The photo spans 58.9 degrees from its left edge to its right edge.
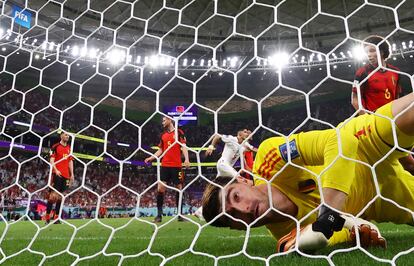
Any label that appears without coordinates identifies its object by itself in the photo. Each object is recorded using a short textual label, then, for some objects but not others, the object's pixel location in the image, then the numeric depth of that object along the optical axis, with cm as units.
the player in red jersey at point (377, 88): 290
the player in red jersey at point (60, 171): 519
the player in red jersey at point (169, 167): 478
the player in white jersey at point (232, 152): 450
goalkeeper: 133
